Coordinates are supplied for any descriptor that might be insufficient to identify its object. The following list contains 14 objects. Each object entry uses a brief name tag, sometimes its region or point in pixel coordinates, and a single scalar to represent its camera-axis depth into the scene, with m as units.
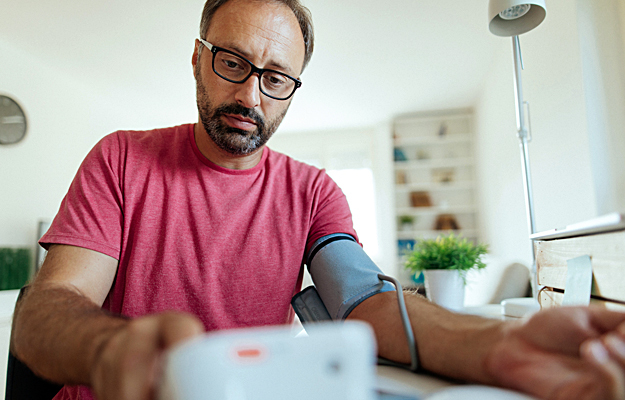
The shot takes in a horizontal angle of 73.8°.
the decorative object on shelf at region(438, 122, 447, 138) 5.62
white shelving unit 5.59
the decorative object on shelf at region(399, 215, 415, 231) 5.71
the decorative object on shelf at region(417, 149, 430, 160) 5.79
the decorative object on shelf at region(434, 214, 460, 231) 5.55
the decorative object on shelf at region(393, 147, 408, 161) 5.79
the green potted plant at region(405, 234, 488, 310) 1.48
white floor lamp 1.39
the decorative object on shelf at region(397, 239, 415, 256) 5.66
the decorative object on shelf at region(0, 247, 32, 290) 3.38
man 0.55
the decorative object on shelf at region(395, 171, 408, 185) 5.78
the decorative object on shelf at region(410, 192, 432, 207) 5.66
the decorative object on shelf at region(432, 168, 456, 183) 5.66
